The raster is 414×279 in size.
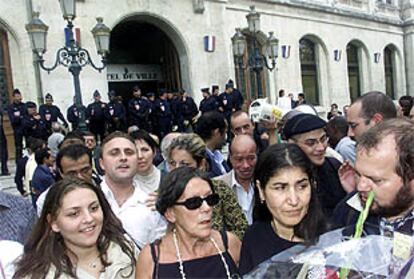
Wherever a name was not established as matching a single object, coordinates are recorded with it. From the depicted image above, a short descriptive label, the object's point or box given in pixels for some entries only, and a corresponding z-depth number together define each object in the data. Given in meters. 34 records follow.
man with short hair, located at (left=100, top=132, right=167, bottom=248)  2.68
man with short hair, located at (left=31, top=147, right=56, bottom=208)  5.49
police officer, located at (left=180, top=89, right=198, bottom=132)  13.23
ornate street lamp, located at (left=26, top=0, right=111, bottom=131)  7.72
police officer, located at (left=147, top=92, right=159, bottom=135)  12.38
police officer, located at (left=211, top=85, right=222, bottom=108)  13.43
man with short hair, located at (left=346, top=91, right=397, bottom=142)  2.83
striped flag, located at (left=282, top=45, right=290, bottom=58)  18.41
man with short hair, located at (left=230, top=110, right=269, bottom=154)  4.50
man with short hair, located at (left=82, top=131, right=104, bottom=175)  6.07
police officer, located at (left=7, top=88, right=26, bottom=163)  9.73
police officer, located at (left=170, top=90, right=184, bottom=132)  13.07
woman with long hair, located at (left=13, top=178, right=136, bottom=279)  2.07
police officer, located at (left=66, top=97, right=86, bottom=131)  10.86
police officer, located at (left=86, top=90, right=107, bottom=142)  11.34
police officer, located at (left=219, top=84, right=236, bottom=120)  13.35
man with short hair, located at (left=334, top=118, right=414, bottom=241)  1.44
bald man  3.11
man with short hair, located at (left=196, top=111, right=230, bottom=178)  4.29
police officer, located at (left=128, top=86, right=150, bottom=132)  12.11
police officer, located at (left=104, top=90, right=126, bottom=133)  11.45
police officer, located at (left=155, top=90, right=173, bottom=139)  12.56
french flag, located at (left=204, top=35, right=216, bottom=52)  15.28
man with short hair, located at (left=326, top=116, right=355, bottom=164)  4.71
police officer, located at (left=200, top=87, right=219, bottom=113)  13.13
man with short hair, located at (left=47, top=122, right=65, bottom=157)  6.62
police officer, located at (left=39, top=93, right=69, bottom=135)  10.22
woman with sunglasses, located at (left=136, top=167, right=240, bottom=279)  2.01
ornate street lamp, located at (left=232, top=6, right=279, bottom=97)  11.47
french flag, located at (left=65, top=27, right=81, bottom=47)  12.09
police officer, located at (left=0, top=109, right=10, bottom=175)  9.73
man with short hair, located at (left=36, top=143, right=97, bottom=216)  3.36
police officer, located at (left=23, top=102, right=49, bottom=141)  9.71
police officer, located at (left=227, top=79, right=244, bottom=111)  13.64
